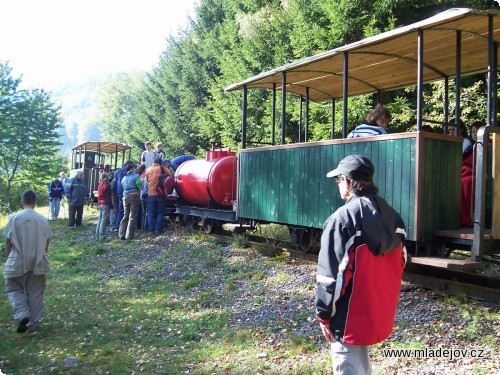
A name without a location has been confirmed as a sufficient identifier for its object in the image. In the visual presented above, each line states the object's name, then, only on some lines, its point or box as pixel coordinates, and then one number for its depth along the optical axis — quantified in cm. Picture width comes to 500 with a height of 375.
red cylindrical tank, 1320
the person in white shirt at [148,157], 1612
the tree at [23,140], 3766
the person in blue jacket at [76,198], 1709
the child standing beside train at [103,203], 1414
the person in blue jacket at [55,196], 2033
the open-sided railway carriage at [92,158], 2345
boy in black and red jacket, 303
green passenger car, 674
